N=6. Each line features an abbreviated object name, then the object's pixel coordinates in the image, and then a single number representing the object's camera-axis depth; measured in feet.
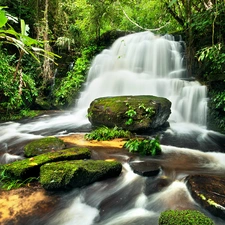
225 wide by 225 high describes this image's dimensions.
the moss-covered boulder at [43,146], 14.89
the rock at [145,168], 11.99
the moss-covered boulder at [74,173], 10.96
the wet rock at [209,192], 8.83
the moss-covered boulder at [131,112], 20.22
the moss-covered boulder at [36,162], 11.89
